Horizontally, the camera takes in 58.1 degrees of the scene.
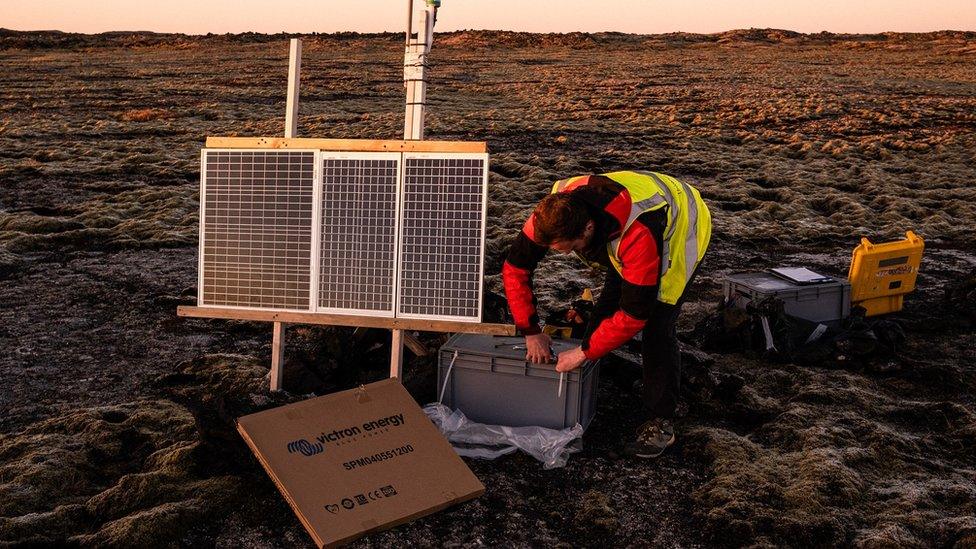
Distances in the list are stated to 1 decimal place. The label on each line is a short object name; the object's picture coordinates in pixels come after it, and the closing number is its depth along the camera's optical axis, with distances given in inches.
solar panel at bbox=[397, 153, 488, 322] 195.2
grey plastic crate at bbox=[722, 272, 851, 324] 259.9
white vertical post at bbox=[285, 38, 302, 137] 209.3
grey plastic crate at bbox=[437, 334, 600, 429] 190.5
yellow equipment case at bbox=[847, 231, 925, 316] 277.6
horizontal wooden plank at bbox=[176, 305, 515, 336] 196.1
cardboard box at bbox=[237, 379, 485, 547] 156.5
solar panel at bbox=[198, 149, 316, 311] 205.2
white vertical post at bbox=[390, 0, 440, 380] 206.1
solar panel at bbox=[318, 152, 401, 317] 200.8
